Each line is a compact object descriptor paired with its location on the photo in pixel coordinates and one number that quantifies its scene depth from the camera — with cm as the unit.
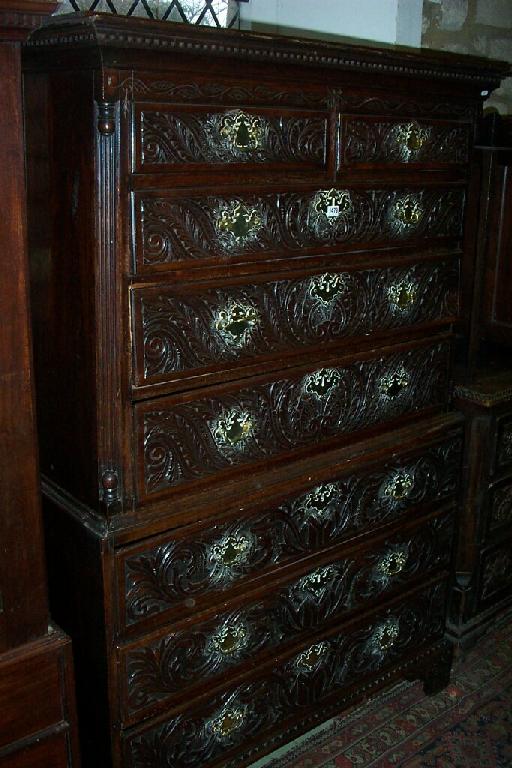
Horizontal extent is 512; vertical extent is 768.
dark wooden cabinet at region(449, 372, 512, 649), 225
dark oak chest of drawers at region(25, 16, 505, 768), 141
